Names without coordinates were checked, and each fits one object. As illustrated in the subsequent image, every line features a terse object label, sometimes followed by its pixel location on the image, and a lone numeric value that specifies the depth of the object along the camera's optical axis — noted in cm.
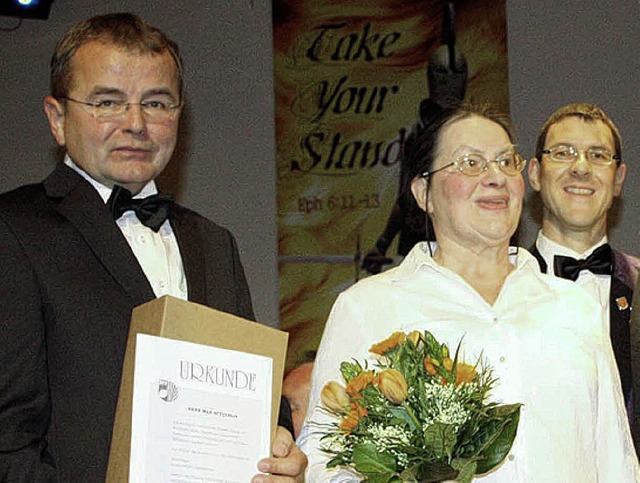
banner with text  649
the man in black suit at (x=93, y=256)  260
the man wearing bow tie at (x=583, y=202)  412
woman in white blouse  311
